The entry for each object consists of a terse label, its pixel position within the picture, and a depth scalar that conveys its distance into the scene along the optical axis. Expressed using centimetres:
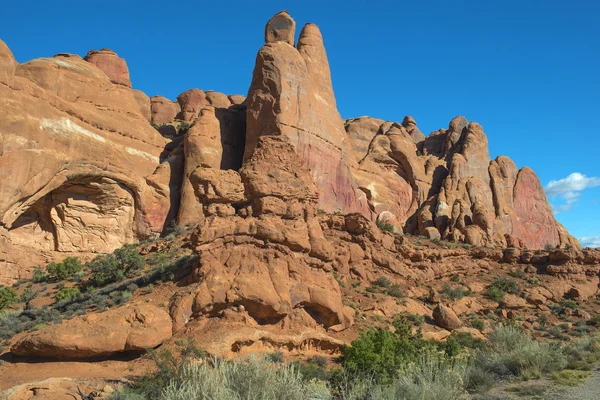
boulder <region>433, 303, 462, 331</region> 2567
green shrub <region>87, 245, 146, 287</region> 2700
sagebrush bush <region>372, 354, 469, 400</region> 1027
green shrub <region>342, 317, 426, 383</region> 1443
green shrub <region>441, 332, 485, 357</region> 1973
